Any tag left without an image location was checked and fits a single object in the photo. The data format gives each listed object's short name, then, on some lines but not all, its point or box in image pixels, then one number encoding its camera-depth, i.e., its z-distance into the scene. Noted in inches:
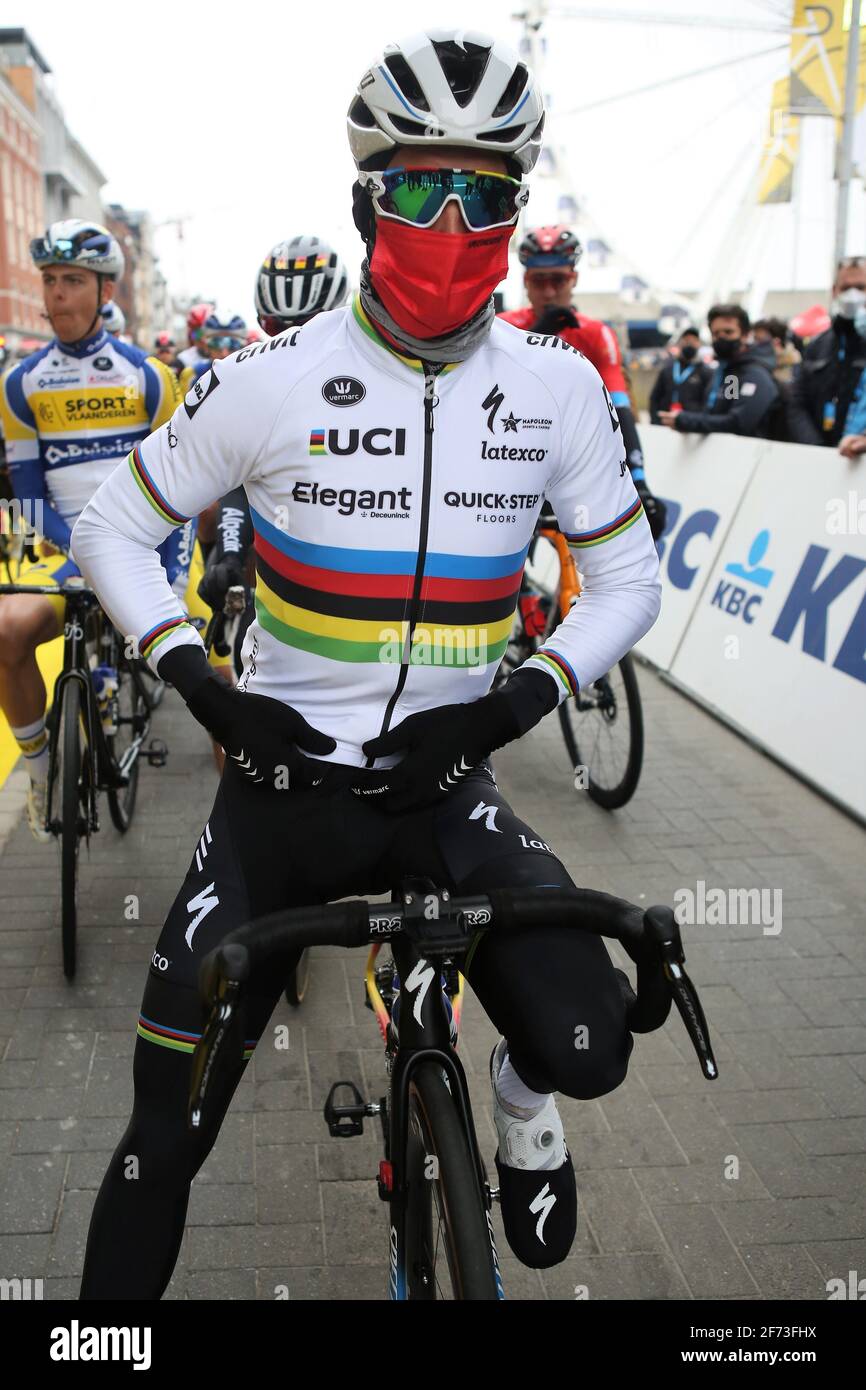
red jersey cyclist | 233.3
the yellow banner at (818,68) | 601.3
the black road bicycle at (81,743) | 169.2
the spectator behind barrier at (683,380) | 431.5
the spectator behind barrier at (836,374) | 299.4
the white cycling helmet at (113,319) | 227.4
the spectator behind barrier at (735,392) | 344.2
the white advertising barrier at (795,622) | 243.0
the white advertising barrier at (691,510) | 315.3
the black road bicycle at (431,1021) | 71.2
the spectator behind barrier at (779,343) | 542.6
